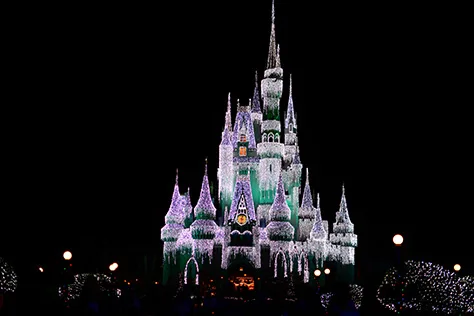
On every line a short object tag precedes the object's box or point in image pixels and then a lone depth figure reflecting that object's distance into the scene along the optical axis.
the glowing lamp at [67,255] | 18.78
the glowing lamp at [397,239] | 13.62
